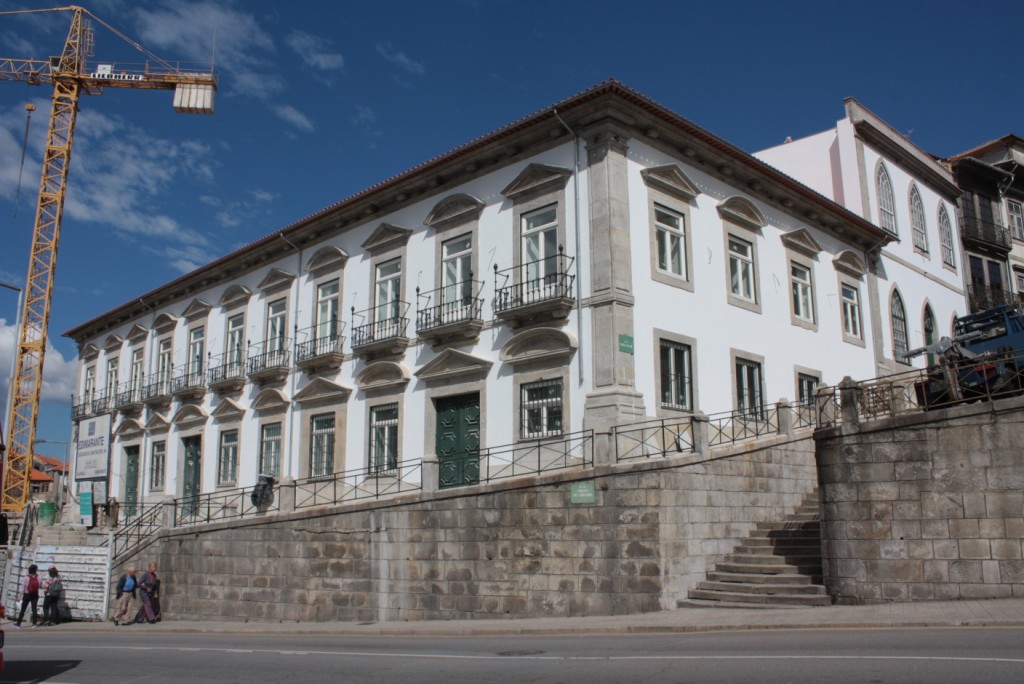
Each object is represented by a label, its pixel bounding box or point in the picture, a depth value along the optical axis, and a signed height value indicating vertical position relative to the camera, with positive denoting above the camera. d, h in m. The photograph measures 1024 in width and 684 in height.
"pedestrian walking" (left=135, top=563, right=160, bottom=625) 20.95 -1.19
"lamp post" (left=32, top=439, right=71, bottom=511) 35.91 +2.11
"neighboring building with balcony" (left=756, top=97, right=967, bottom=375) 28.33 +10.68
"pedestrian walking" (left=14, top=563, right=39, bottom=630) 22.00 -1.18
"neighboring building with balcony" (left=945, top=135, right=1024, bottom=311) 33.84 +11.90
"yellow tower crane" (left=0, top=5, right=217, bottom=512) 41.22 +18.41
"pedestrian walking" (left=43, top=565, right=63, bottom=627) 22.08 -1.30
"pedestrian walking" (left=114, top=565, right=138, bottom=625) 20.80 -1.21
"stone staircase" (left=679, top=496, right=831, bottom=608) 14.52 -0.74
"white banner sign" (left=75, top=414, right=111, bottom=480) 34.62 +3.69
